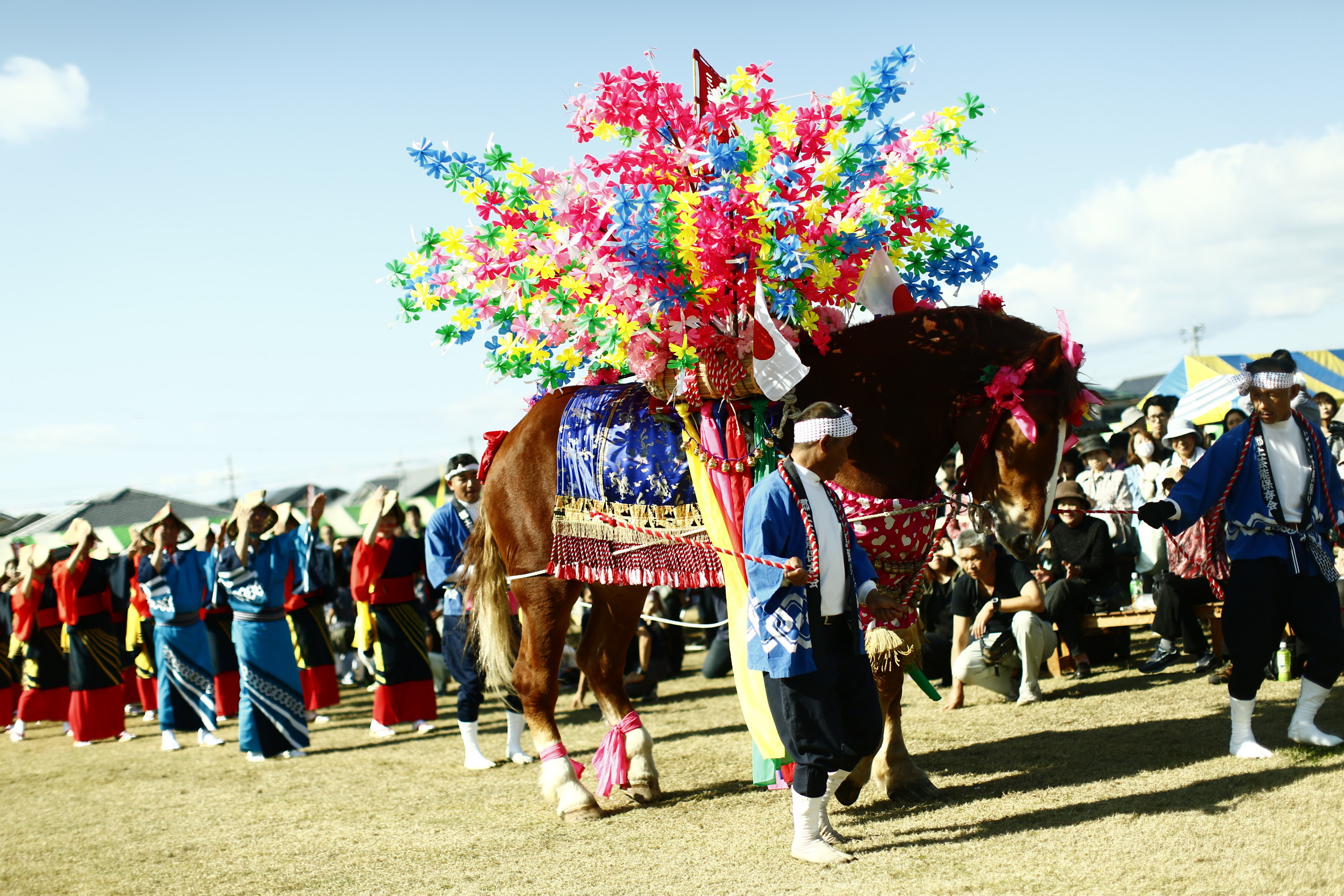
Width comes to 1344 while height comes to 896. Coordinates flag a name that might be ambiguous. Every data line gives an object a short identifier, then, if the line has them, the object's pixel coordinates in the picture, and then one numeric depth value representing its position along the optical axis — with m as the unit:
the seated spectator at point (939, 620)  8.36
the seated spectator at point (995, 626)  7.55
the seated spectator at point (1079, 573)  8.20
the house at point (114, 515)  17.50
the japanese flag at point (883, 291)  5.00
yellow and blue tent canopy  13.62
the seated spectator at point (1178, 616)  7.67
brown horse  4.51
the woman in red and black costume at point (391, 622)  9.09
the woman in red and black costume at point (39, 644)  11.43
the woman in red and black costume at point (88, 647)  10.45
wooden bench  7.54
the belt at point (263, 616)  8.31
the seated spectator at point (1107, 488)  8.70
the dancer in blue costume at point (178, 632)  9.59
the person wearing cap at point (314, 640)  10.30
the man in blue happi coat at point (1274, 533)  5.18
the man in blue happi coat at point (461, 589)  7.29
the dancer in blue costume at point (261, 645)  8.22
